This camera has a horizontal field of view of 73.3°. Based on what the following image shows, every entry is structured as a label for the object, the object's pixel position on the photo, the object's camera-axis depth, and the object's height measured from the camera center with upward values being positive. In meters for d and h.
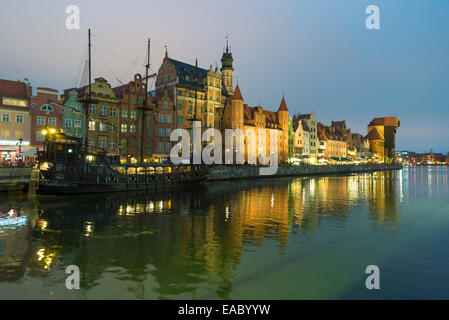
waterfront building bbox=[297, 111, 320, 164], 128.25 +11.73
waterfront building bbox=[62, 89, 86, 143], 60.31 +8.67
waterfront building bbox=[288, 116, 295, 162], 114.81 +8.41
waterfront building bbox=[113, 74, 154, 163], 66.56 +8.38
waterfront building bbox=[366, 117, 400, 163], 195.25 +10.65
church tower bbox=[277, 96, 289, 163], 107.00 +9.96
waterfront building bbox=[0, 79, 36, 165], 54.56 +7.57
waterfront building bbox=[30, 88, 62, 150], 57.54 +9.32
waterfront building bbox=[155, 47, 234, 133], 77.62 +19.04
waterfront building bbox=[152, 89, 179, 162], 71.66 +9.08
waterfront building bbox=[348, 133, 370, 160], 172.06 +8.43
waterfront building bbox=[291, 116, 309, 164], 118.06 +7.21
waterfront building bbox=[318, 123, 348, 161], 137.29 +9.16
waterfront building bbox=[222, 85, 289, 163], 86.81 +13.39
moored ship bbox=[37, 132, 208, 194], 39.25 -1.45
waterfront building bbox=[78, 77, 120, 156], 61.88 +9.68
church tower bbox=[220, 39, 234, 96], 106.44 +32.36
